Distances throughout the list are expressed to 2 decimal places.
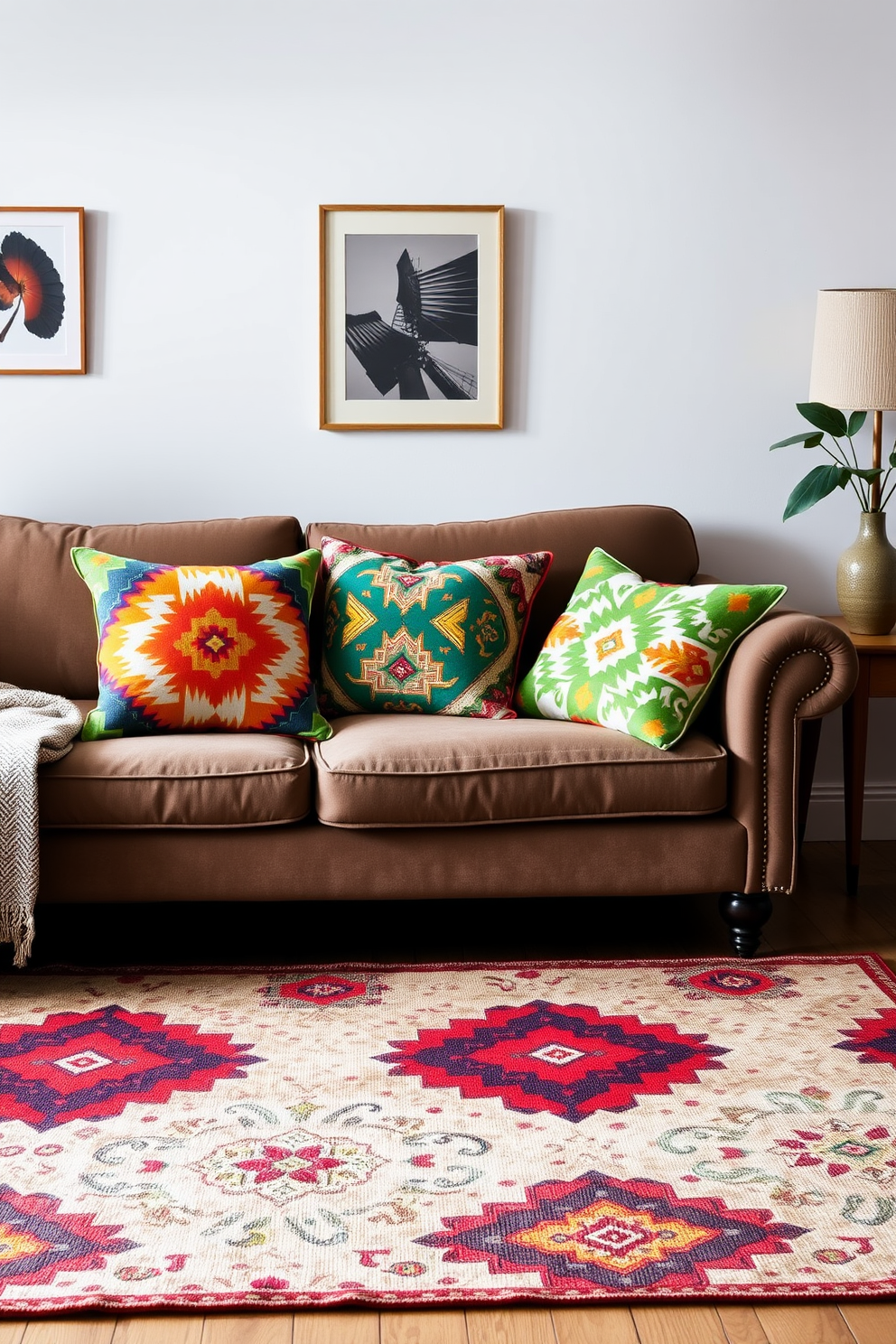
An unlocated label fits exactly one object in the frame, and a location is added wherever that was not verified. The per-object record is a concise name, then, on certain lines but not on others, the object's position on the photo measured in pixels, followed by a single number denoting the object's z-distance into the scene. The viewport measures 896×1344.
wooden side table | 3.00
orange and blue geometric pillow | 2.62
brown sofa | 2.42
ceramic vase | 3.17
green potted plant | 3.17
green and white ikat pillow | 2.52
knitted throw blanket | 2.32
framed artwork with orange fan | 3.25
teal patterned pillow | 2.82
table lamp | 3.07
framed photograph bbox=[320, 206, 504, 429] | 3.30
